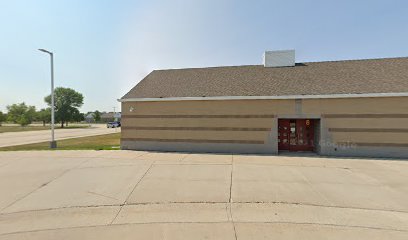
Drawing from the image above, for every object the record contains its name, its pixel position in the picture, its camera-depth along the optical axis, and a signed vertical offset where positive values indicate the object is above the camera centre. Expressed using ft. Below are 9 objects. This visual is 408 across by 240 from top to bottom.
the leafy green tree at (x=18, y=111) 231.52 +12.57
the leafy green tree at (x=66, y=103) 196.24 +17.40
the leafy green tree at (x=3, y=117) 216.74 +6.18
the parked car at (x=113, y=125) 168.96 -1.86
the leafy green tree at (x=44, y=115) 227.38 +8.44
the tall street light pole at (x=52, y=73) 50.93 +11.43
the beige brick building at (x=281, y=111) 38.65 +1.97
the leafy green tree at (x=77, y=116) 203.21 +6.09
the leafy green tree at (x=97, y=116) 317.22 +9.37
